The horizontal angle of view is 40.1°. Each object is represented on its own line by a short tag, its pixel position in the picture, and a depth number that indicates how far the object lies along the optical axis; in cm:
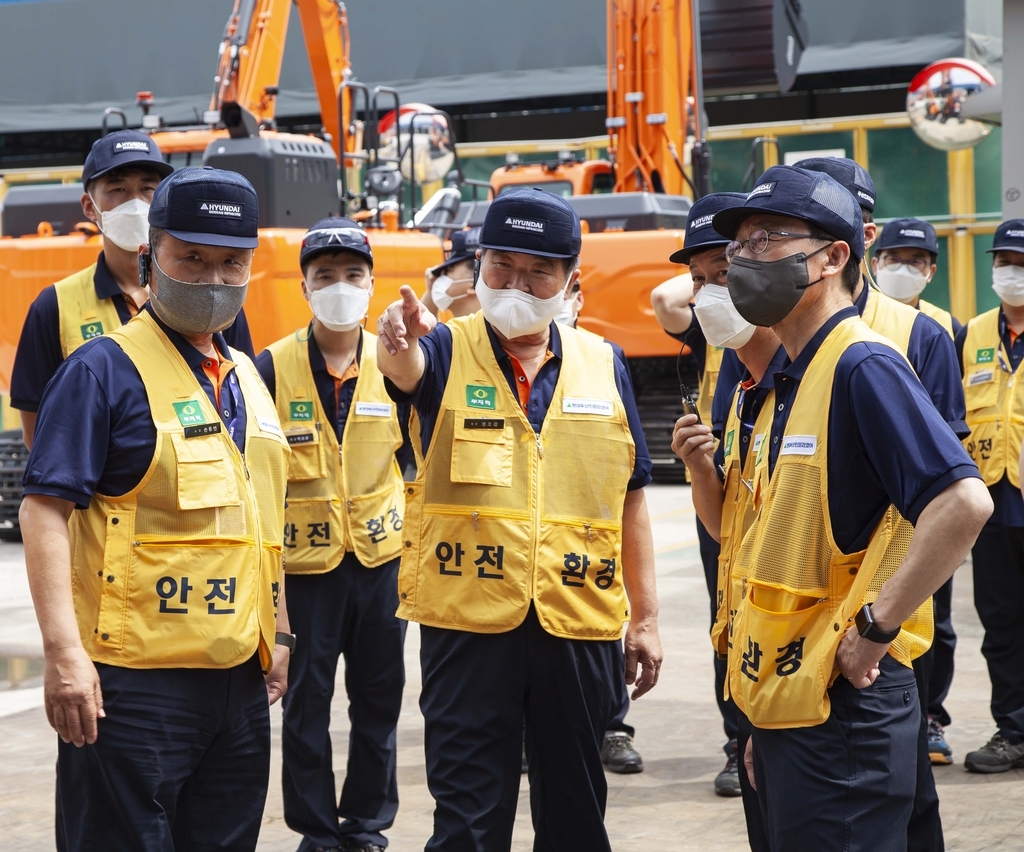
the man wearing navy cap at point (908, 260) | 691
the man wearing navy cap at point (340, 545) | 508
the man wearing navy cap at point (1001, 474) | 612
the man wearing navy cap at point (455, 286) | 680
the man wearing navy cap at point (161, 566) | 314
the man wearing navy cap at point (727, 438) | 354
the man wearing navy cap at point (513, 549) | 389
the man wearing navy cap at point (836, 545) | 282
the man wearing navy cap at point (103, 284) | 501
